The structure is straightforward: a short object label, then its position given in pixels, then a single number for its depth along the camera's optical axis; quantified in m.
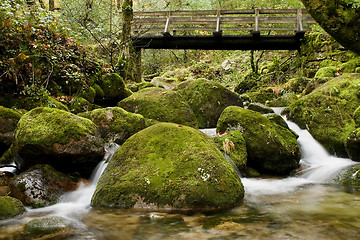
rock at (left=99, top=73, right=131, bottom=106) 9.11
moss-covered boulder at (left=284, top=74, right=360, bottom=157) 7.15
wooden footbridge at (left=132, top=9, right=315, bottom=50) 13.80
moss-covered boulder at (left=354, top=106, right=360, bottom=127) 6.89
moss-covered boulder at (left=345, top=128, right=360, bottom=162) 6.23
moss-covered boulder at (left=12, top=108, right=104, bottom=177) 4.82
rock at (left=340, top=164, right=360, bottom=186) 5.49
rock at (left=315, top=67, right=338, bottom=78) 11.76
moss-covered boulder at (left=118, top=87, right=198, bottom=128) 7.84
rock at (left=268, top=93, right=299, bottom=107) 11.53
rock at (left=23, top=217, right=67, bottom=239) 3.03
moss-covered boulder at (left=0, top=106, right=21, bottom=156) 5.79
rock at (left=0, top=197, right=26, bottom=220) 3.53
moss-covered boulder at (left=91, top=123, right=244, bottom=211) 3.88
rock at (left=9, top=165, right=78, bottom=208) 4.35
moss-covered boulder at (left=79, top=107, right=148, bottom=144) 6.45
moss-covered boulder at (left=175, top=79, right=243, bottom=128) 9.15
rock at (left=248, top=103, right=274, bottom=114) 9.63
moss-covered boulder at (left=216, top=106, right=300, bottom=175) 6.34
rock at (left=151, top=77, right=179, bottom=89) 18.97
